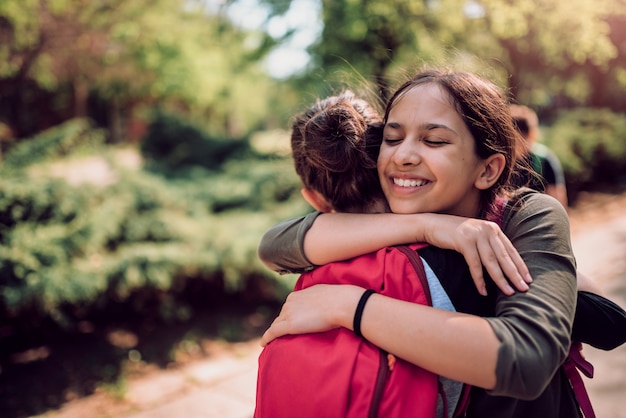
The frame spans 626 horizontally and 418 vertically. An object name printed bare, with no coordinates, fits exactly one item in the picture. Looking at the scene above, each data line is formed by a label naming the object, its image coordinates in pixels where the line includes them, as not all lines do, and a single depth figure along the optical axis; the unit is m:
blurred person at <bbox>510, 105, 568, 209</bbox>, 3.95
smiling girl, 1.05
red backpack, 1.12
